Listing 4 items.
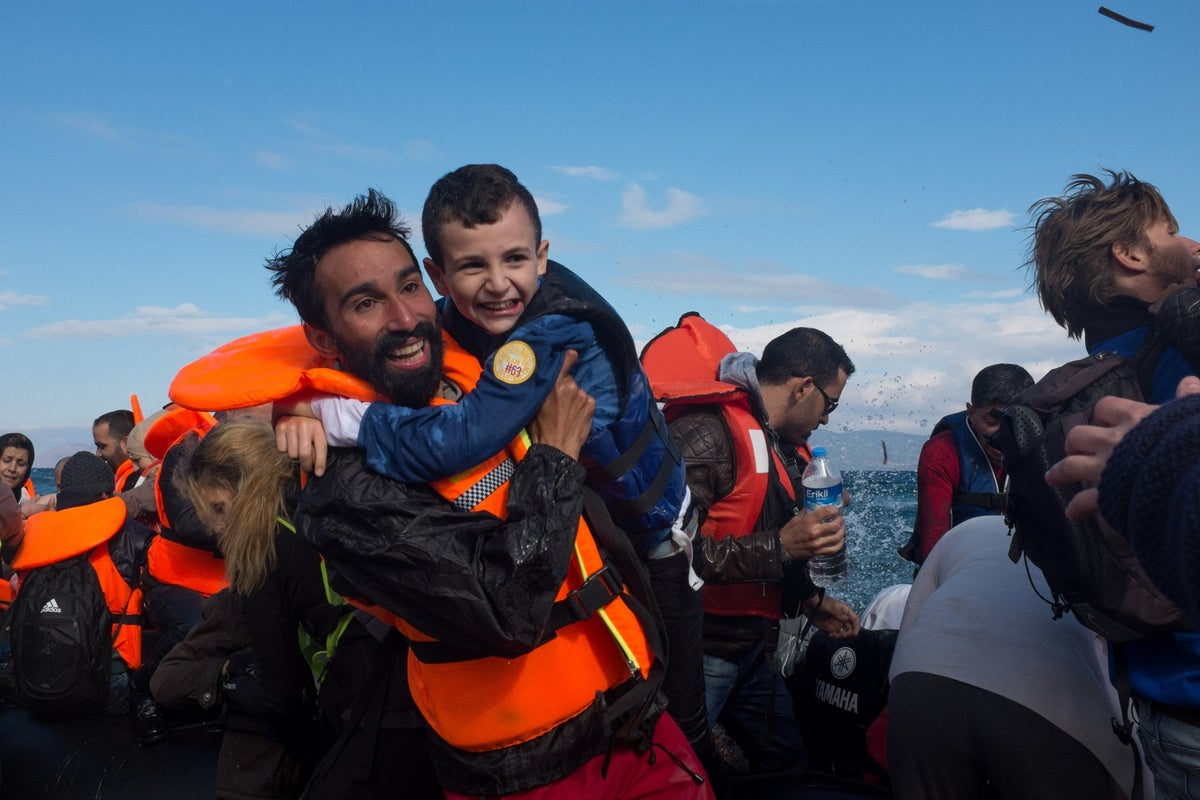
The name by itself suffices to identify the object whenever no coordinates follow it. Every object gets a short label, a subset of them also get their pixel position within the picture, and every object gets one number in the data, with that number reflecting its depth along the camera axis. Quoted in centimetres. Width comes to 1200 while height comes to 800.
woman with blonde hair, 331
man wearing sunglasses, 387
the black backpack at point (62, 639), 516
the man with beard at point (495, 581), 216
